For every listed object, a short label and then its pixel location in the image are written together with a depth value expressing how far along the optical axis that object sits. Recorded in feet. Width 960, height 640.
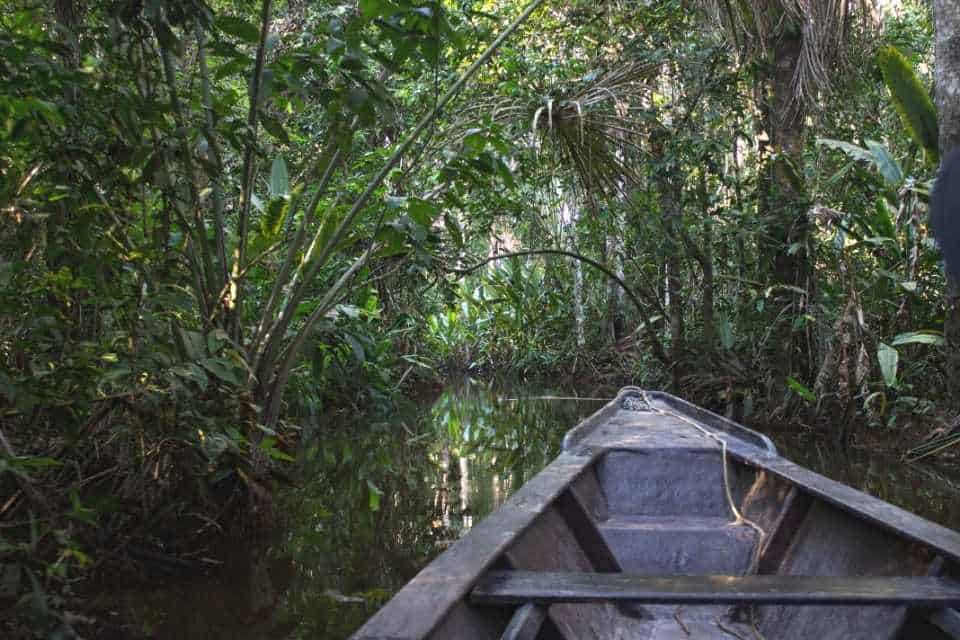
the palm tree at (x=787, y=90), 18.12
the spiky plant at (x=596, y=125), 18.11
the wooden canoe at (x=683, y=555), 5.04
